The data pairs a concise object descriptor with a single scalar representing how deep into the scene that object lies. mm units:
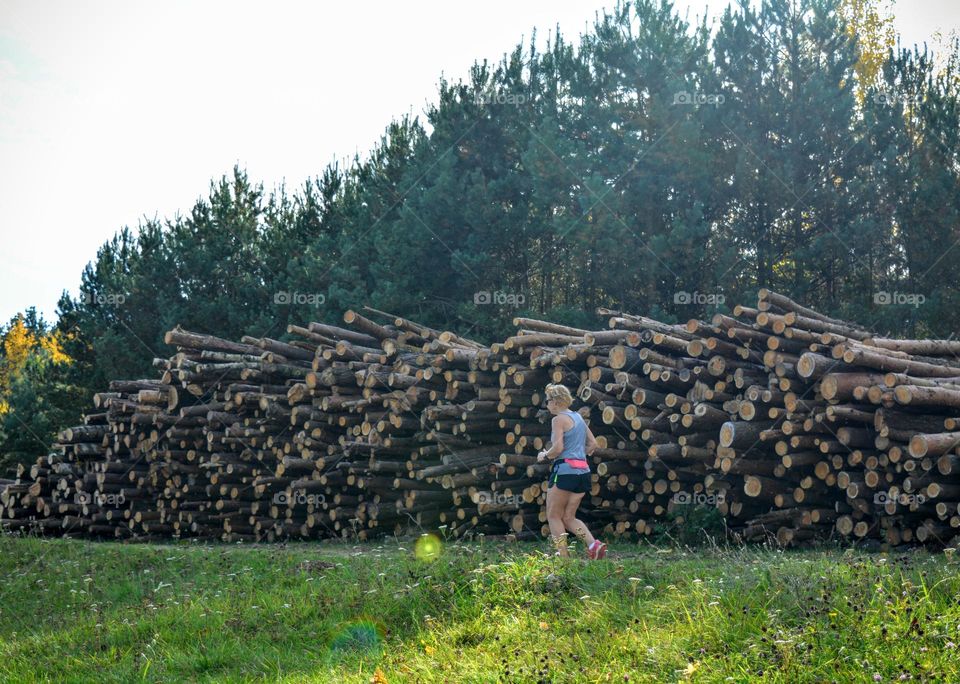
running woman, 9828
